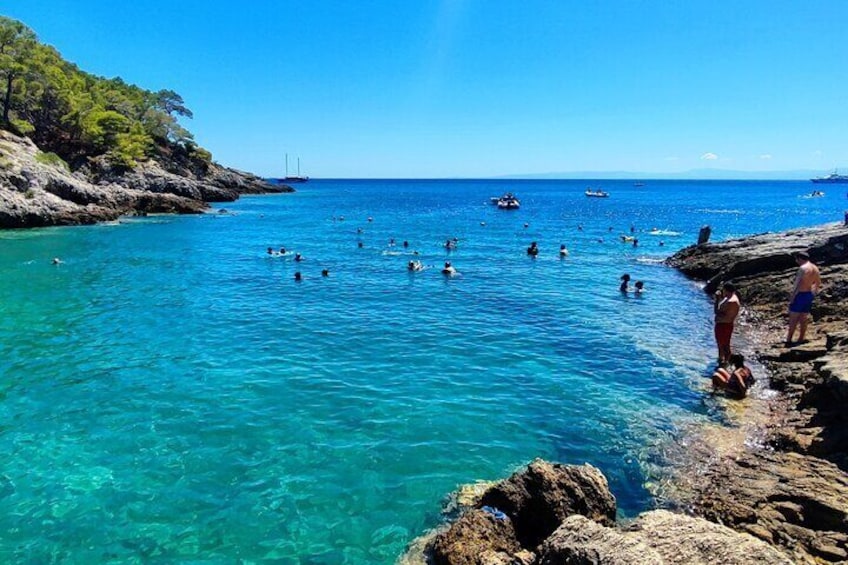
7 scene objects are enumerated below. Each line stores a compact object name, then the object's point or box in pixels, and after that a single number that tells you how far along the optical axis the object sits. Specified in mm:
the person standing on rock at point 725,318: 16859
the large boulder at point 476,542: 7982
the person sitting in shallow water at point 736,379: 14922
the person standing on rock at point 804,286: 17219
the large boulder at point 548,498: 8664
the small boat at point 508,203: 101500
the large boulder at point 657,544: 5250
